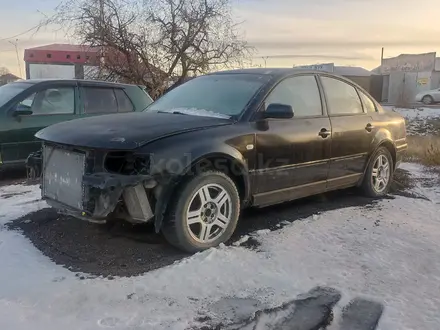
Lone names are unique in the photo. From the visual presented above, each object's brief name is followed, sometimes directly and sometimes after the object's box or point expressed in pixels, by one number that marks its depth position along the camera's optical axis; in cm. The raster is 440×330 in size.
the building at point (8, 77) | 3318
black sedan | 373
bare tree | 1466
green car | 675
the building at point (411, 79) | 3878
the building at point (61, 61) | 1512
